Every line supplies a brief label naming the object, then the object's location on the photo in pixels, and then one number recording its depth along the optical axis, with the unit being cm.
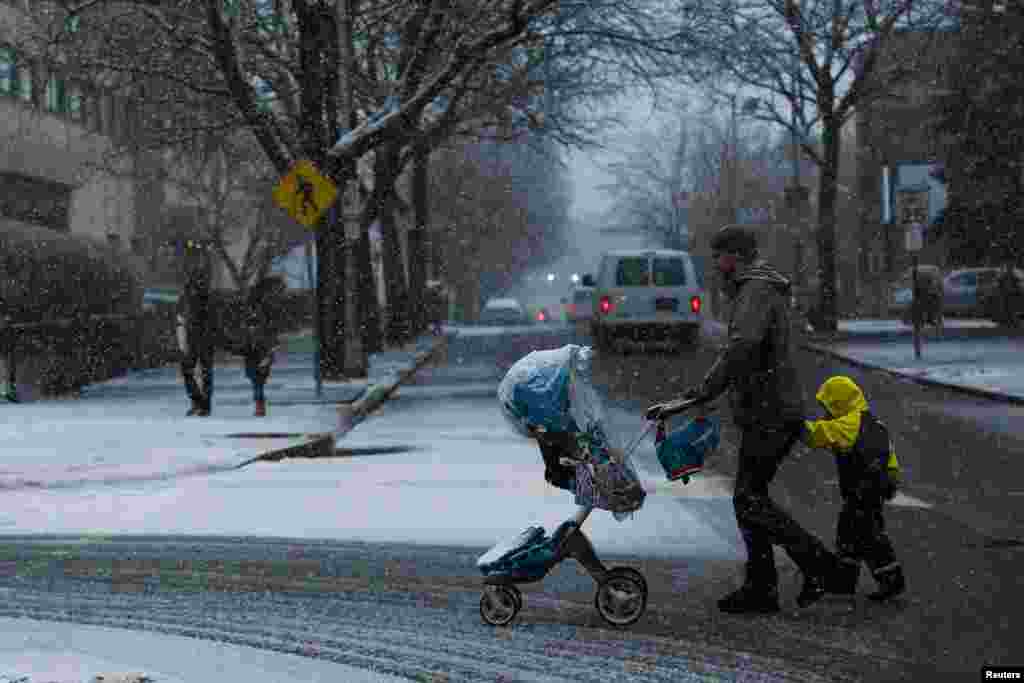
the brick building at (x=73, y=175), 3162
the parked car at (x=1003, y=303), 4184
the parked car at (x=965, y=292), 5059
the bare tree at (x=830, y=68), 3631
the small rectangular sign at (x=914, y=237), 2861
